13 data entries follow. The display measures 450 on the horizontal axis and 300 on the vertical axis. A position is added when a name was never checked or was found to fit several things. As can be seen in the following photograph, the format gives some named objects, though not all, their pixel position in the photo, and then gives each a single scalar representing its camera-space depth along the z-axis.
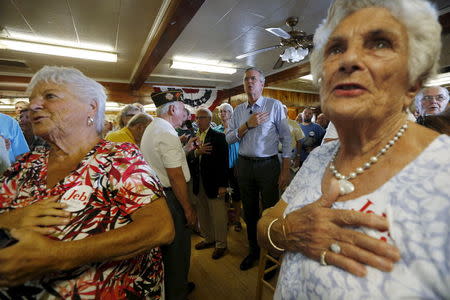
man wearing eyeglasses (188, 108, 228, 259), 2.61
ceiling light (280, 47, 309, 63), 3.60
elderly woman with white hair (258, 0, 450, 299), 0.46
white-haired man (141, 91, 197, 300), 1.72
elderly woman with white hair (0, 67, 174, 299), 0.72
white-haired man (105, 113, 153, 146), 2.41
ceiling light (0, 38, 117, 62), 3.67
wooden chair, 1.60
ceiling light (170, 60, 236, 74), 5.17
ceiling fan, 3.26
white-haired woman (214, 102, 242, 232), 3.28
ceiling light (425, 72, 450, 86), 6.74
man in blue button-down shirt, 2.20
